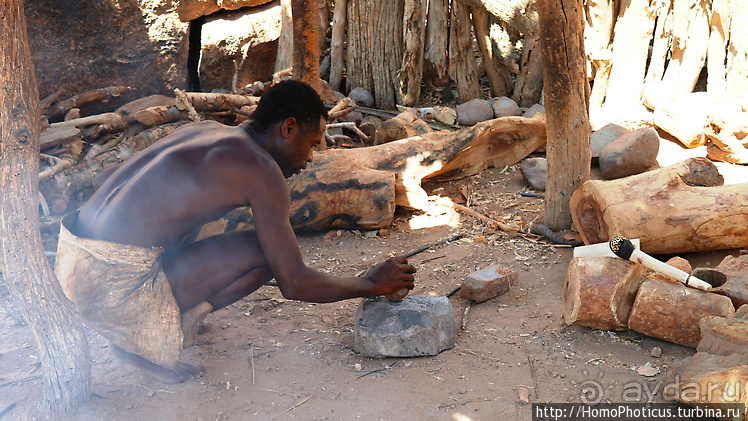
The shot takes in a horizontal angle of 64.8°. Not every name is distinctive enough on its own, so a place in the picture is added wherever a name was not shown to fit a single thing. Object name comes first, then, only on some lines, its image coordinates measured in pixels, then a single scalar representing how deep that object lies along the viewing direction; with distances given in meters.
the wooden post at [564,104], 3.93
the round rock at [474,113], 7.21
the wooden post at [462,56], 7.58
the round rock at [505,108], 7.18
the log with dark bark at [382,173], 4.51
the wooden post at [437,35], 7.62
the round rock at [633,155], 5.18
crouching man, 2.48
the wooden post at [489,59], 7.46
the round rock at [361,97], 8.11
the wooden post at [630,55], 6.37
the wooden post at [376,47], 7.85
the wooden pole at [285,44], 7.58
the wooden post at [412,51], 7.64
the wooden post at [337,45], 8.12
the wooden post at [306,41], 5.23
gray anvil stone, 2.83
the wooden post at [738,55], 5.68
